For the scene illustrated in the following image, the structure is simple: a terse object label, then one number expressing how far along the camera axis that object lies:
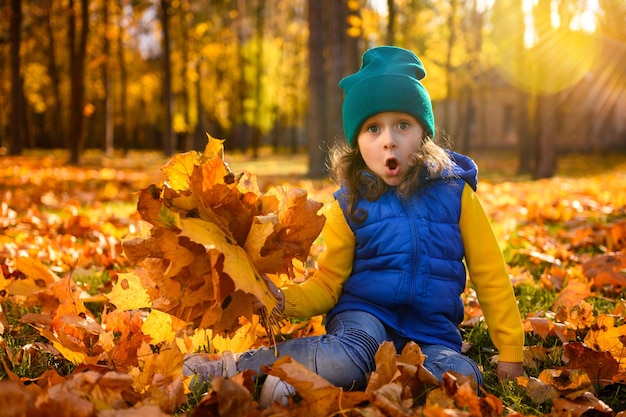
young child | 2.04
